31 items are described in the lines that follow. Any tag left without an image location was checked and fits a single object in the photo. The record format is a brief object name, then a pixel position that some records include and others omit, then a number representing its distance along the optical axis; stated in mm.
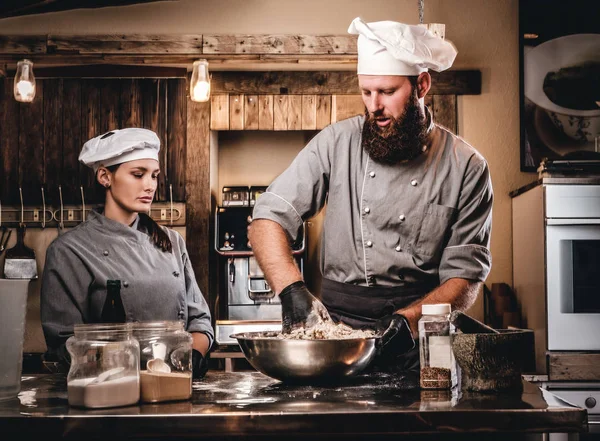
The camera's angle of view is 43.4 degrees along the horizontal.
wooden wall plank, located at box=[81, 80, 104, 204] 4836
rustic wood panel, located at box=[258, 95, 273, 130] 4848
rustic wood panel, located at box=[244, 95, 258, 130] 4848
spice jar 1708
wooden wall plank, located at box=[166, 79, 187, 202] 4855
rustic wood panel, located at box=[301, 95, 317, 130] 4855
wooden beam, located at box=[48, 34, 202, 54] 4637
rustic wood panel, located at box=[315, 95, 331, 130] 4852
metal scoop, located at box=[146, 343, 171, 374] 1587
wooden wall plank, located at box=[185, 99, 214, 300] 4824
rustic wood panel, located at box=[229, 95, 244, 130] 4852
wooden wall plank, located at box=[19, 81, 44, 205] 4852
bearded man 2305
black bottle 2210
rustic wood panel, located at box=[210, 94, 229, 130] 4848
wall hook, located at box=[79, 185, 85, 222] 4832
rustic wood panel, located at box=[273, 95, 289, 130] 4852
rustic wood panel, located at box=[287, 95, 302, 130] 4848
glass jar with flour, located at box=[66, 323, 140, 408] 1489
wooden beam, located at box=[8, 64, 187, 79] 4922
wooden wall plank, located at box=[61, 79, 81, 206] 4844
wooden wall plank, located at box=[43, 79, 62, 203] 4852
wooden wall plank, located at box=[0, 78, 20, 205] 4852
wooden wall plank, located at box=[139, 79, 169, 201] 4852
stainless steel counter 1392
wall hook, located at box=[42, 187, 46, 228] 4825
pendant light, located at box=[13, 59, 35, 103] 4148
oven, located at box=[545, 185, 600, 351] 4031
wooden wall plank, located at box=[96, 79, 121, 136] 4855
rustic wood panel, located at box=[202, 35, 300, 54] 4656
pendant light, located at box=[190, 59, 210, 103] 4172
